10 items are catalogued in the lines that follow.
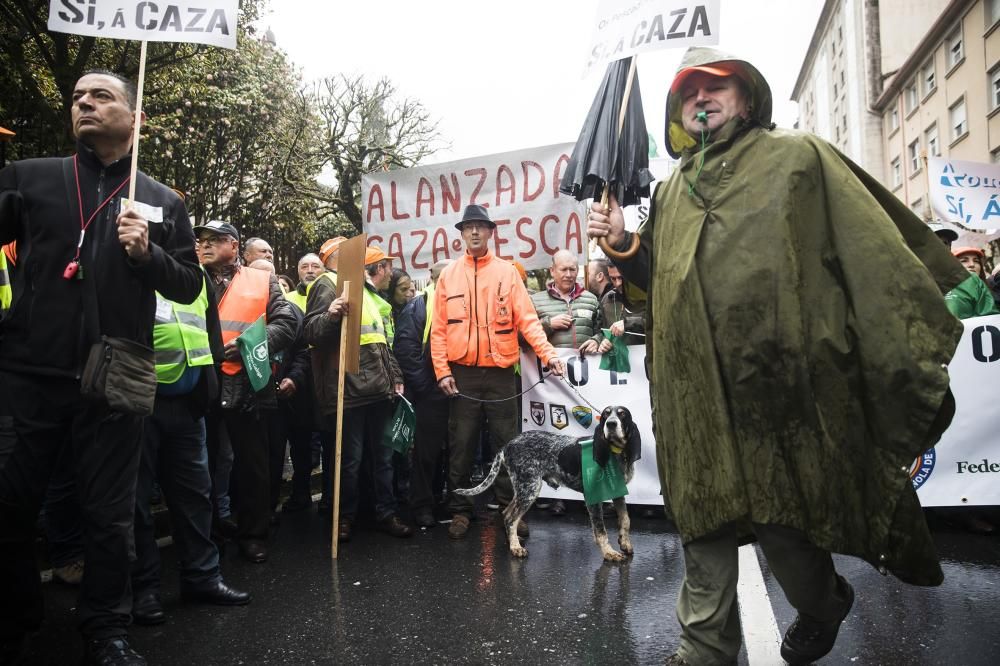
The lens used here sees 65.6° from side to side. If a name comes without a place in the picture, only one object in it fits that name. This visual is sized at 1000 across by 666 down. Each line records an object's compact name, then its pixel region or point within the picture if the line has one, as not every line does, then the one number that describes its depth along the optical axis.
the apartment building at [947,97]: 26.41
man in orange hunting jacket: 5.89
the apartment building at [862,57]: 39.34
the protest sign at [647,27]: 3.91
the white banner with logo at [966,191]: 9.31
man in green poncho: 2.30
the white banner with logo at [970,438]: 5.37
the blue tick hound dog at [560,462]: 4.99
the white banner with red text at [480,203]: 7.51
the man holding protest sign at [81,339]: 2.95
